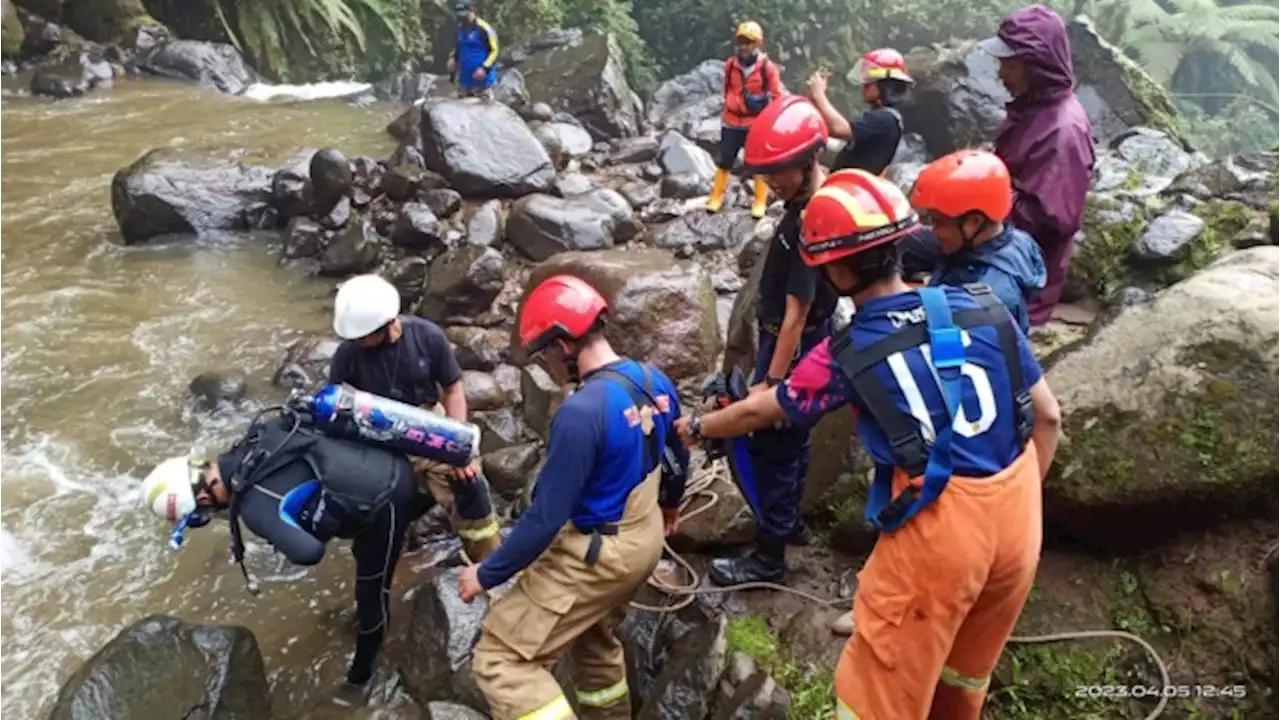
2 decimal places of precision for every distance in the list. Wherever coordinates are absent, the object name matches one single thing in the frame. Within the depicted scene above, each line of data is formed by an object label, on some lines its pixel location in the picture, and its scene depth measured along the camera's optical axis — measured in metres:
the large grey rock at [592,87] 14.60
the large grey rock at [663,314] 7.17
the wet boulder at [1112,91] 13.66
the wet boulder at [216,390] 7.80
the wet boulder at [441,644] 4.84
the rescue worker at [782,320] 4.12
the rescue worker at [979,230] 3.57
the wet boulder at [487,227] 9.85
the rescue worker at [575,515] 3.46
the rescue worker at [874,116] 5.32
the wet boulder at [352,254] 10.02
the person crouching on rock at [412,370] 4.72
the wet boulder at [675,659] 4.12
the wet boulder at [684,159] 12.12
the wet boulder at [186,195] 10.53
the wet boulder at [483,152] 10.78
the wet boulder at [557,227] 9.55
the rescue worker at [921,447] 2.79
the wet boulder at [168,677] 4.51
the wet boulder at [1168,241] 6.51
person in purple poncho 4.21
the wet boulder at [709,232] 9.79
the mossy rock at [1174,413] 3.85
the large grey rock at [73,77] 14.79
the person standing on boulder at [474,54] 13.69
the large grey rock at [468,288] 8.83
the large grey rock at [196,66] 16.53
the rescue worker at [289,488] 3.86
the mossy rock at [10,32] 15.61
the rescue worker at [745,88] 9.24
